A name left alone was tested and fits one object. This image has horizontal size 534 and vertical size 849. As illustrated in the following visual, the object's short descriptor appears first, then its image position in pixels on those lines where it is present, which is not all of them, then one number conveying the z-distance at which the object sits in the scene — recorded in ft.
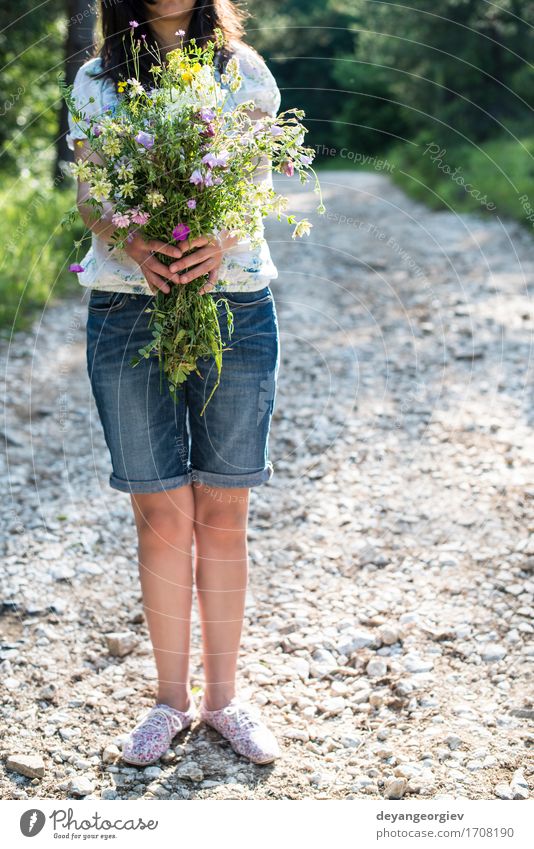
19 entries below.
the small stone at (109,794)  7.89
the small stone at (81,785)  7.94
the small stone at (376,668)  9.75
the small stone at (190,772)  8.11
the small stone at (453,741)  8.45
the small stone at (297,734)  8.82
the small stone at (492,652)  9.91
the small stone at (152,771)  8.18
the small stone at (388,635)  10.26
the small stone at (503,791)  7.74
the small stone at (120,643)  10.22
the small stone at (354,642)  10.21
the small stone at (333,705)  9.25
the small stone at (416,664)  9.75
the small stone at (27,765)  8.13
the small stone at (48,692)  9.42
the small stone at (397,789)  7.88
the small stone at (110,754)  8.42
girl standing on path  7.43
